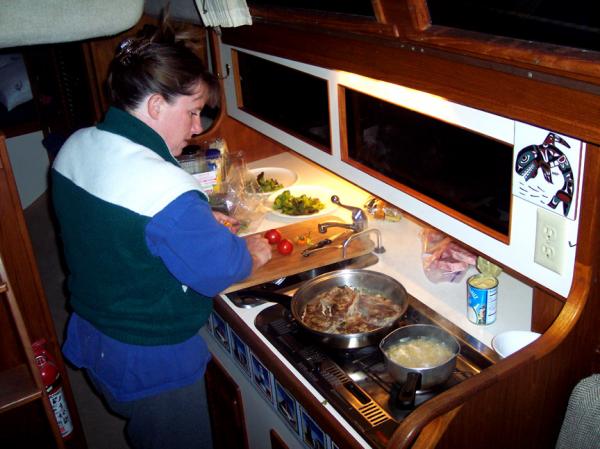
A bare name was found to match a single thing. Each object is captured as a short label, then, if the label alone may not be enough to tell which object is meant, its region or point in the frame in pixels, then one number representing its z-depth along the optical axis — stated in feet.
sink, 6.09
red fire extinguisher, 7.63
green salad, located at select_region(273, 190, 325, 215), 7.73
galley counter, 4.79
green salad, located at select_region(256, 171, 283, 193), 8.37
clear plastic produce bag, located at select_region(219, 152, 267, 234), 7.78
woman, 4.77
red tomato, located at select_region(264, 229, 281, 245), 6.89
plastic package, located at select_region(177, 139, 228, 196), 8.23
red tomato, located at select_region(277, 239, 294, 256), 6.66
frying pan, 5.16
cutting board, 6.31
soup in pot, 4.88
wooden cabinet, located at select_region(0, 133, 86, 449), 6.80
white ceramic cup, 4.78
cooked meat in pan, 5.43
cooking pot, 4.43
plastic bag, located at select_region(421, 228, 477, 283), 6.12
